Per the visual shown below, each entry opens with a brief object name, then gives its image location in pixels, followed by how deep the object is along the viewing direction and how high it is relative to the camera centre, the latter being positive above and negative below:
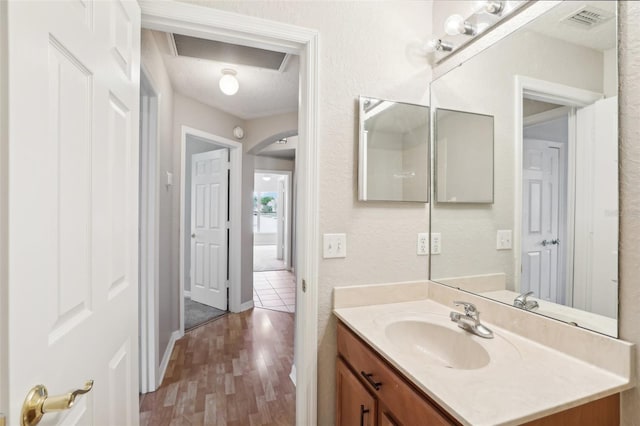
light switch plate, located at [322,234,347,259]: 1.39 -0.16
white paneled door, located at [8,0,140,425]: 0.51 +0.01
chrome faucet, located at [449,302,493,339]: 1.10 -0.43
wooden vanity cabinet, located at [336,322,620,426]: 0.77 -0.59
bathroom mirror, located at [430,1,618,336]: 0.90 +0.16
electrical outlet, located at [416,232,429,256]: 1.56 -0.17
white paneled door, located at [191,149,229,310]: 3.70 -0.21
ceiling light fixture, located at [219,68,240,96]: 2.43 +1.08
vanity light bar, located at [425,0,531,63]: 1.19 +0.83
